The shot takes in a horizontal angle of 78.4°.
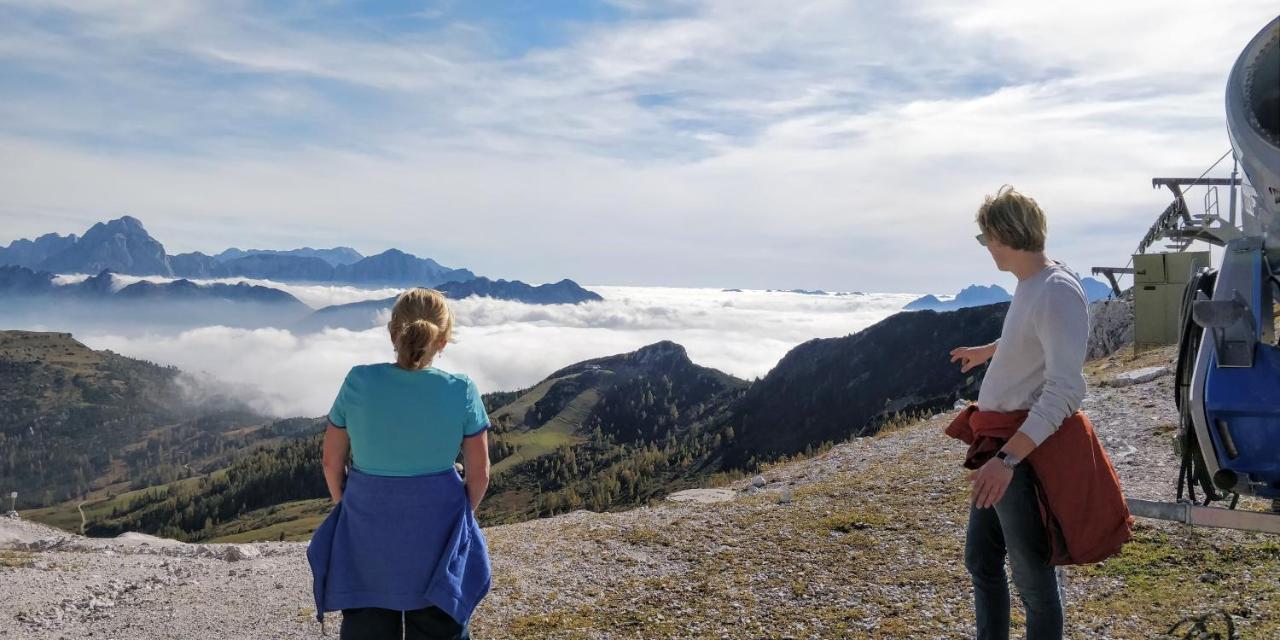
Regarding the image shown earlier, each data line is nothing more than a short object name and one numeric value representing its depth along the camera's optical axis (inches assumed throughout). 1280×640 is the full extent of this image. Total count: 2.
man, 151.6
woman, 169.8
